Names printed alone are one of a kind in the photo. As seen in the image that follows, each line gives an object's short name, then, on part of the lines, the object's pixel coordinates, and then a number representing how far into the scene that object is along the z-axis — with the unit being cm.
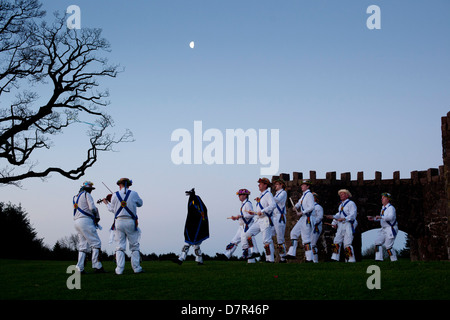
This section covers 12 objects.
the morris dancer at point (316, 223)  1780
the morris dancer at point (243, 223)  1661
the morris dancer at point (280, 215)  1645
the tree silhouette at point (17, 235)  3228
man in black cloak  1642
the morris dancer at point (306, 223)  1666
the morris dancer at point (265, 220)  1607
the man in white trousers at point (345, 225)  1744
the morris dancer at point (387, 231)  1812
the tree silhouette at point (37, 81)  2938
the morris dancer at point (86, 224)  1379
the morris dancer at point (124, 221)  1300
